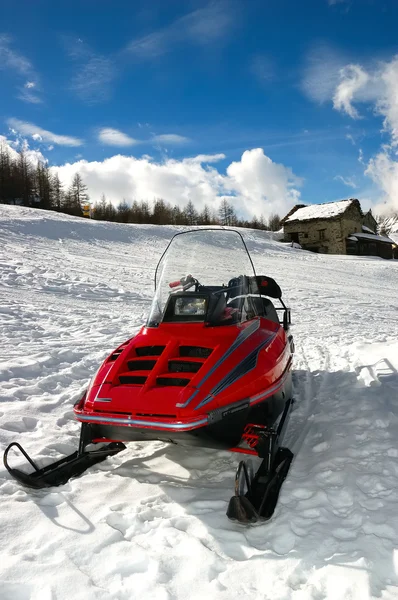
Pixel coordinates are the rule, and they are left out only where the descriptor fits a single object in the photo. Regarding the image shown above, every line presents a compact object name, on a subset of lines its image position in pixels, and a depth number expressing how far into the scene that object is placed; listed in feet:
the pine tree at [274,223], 283.22
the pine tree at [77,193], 213.17
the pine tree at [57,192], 204.62
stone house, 134.92
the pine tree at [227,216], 252.91
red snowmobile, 9.30
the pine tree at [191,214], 240.20
